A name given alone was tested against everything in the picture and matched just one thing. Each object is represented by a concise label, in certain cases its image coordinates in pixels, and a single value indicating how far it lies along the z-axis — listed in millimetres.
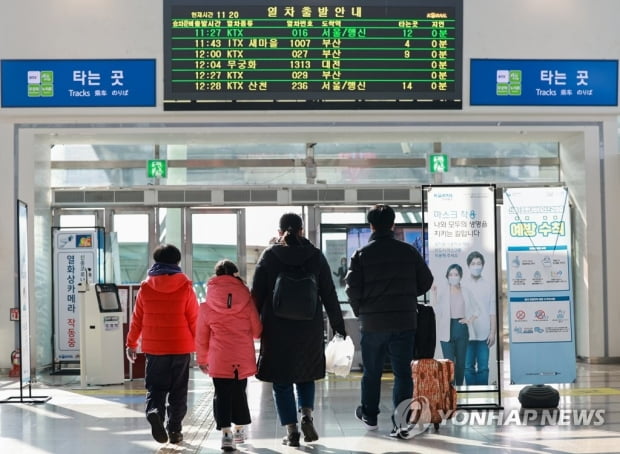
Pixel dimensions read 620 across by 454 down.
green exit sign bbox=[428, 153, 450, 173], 13125
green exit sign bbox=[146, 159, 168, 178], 13086
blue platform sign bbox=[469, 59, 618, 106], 11680
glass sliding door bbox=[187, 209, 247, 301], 13305
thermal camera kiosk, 10656
